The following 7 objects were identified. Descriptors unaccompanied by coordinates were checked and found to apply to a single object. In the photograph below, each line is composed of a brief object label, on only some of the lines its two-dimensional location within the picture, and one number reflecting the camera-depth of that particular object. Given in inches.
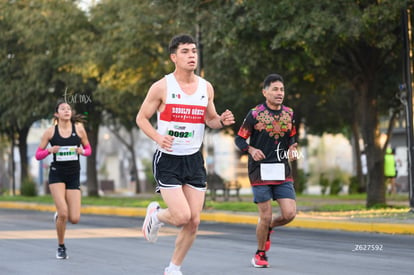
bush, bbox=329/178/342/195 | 1393.9
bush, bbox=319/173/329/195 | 1454.8
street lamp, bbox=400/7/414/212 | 697.6
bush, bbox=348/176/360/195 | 1398.9
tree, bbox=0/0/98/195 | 1245.7
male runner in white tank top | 290.0
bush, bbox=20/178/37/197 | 1561.3
